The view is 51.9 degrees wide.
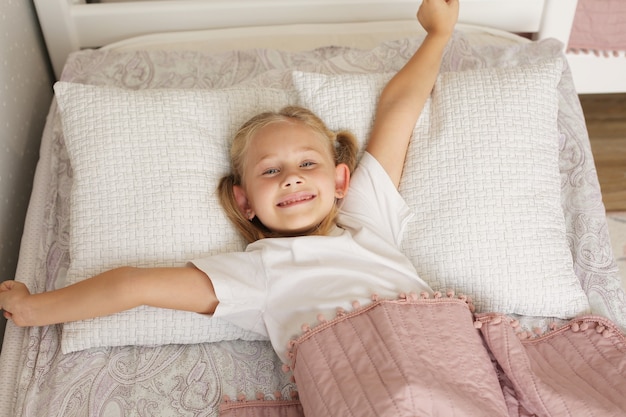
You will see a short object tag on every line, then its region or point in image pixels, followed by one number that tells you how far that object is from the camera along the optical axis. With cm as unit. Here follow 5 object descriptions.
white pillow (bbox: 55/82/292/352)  119
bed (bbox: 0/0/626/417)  116
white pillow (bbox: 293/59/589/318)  123
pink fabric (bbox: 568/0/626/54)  181
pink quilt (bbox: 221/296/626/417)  97
